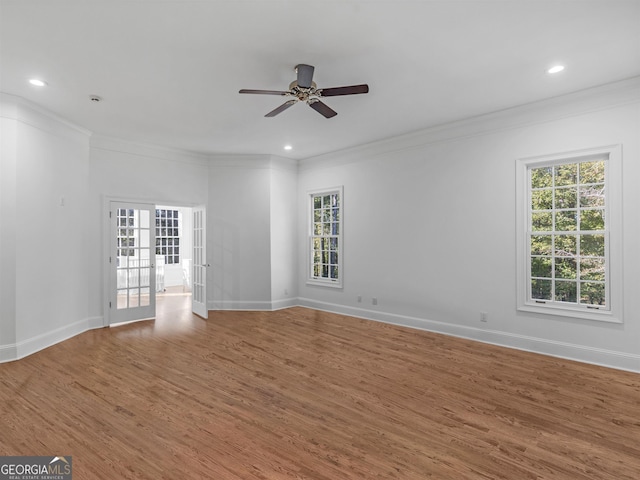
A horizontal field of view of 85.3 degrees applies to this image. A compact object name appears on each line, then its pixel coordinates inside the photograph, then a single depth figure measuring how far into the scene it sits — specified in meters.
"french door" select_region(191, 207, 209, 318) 6.25
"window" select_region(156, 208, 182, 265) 10.14
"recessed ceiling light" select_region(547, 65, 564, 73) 3.32
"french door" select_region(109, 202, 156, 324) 5.54
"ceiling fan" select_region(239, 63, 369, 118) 3.08
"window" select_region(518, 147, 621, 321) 3.78
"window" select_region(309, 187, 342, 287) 6.51
